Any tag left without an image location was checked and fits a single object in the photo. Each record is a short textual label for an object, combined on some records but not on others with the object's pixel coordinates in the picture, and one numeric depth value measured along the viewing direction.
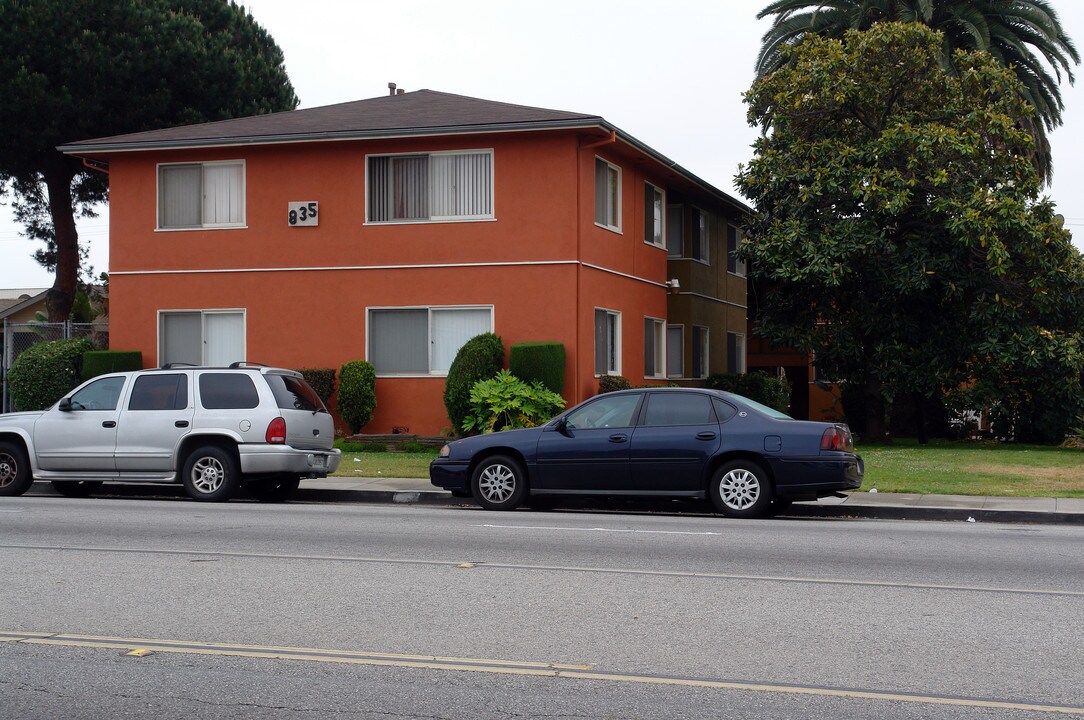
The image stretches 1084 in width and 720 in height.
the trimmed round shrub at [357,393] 23.44
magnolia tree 25.02
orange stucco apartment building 23.27
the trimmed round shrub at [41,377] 24.61
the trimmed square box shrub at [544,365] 22.64
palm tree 29.94
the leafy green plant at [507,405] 21.94
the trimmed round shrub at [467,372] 22.45
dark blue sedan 14.20
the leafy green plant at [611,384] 23.77
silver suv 16.17
